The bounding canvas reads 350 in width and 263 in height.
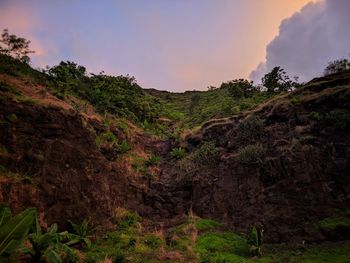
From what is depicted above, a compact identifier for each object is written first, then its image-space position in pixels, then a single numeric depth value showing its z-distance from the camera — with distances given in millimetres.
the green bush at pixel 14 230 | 11242
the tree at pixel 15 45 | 28203
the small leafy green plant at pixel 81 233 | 16516
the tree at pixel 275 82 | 33375
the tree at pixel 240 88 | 37156
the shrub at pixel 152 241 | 17953
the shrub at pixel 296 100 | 24406
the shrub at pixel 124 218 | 19719
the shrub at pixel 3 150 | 17300
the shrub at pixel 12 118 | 18984
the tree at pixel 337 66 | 28906
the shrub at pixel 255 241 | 16984
